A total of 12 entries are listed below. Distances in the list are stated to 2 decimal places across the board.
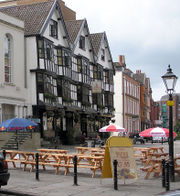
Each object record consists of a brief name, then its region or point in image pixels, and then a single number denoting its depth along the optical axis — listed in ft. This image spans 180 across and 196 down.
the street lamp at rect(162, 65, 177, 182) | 41.27
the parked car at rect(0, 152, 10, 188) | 32.68
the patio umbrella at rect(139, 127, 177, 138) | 64.95
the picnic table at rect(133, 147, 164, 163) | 57.14
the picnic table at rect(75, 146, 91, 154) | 57.51
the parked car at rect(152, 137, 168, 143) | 162.86
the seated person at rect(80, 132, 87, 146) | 126.41
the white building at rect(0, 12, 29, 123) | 103.60
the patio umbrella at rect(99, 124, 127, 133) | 88.79
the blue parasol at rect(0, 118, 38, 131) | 62.64
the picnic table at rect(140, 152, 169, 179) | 42.91
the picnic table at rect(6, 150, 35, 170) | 49.82
